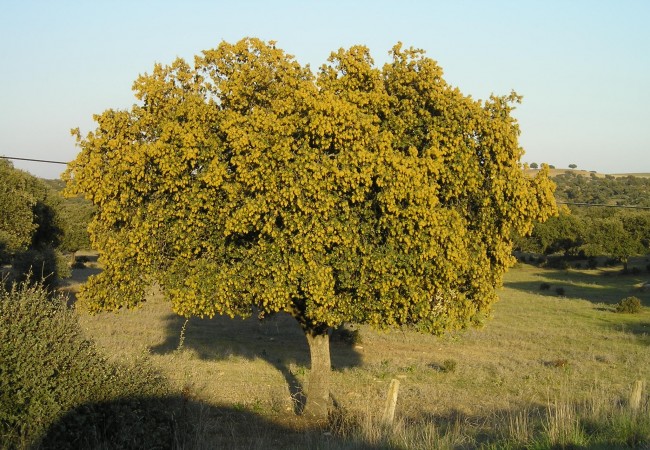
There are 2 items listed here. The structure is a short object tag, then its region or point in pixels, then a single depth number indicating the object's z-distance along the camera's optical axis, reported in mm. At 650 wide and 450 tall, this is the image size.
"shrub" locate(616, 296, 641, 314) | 41188
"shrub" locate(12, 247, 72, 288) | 37562
